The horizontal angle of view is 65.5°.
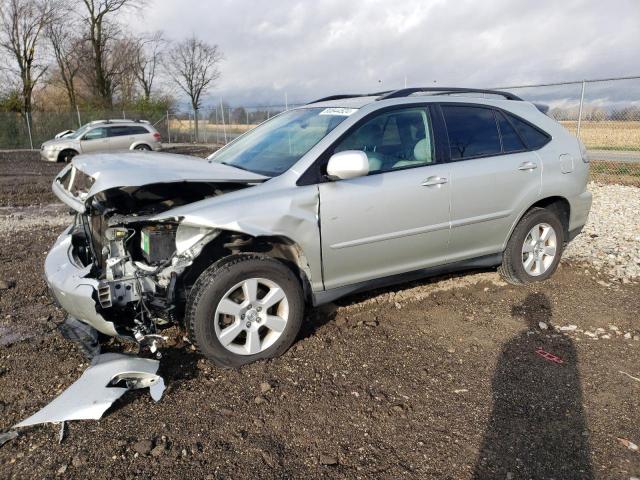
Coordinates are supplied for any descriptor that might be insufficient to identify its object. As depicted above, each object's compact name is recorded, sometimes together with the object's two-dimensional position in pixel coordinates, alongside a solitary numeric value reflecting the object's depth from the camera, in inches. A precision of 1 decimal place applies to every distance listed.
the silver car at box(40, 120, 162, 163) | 735.7
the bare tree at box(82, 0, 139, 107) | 1256.3
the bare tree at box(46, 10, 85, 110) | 1292.2
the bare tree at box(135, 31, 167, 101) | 1642.5
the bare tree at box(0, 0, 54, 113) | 1198.9
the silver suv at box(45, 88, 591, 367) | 123.5
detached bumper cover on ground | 103.4
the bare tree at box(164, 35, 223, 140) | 1647.4
